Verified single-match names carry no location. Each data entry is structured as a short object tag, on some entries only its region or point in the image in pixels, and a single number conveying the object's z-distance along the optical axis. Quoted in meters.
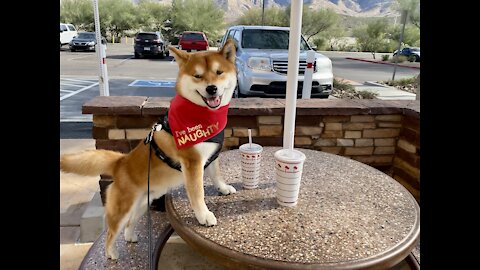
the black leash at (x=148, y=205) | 1.48
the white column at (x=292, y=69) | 1.44
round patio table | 1.12
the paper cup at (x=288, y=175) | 1.32
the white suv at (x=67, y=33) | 23.33
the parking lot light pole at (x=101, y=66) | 4.23
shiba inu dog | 1.36
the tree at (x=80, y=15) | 29.89
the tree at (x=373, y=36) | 26.38
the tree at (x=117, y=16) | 27.72
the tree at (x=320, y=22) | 25.38
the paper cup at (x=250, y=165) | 1.51
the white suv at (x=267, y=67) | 6.01
